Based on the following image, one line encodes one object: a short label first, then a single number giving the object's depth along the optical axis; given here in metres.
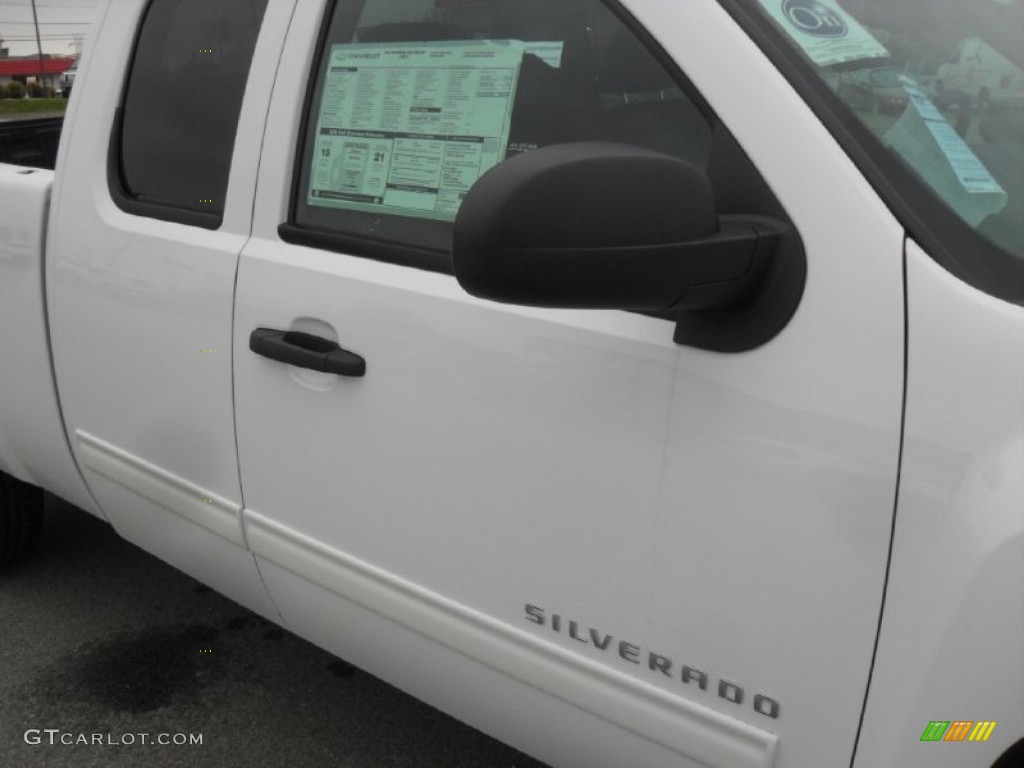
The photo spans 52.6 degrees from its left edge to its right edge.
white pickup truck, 1.18
